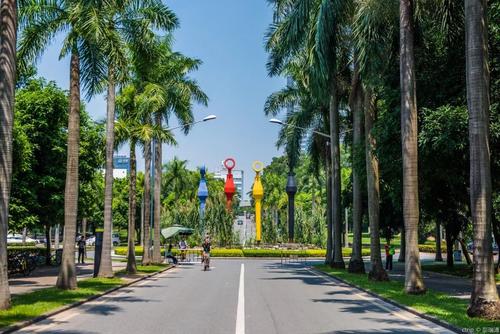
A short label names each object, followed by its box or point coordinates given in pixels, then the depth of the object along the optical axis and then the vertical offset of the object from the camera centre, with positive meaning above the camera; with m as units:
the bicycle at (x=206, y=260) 33.28 -1.96
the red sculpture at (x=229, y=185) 70.12 +4.82
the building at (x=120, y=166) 147.62 +16.04
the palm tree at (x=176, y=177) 90.19 +7.47
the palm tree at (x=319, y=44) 23.86 +8.39
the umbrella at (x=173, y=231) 46.23 -0.47
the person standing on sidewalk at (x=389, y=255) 34.78 -1.78
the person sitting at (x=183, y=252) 46.06 -2.09
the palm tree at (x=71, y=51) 19.64 +6.02
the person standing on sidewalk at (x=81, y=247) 39.48 -1.47
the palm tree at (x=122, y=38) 24.28 +7.76
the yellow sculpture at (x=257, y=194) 66.94 +3.53
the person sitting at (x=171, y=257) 40.06 -2.15
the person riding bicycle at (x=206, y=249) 32.56 -1.34
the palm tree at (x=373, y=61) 20.72 +6.08
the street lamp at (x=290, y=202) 64.25 +2.46
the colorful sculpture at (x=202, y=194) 67.57 +3.60
